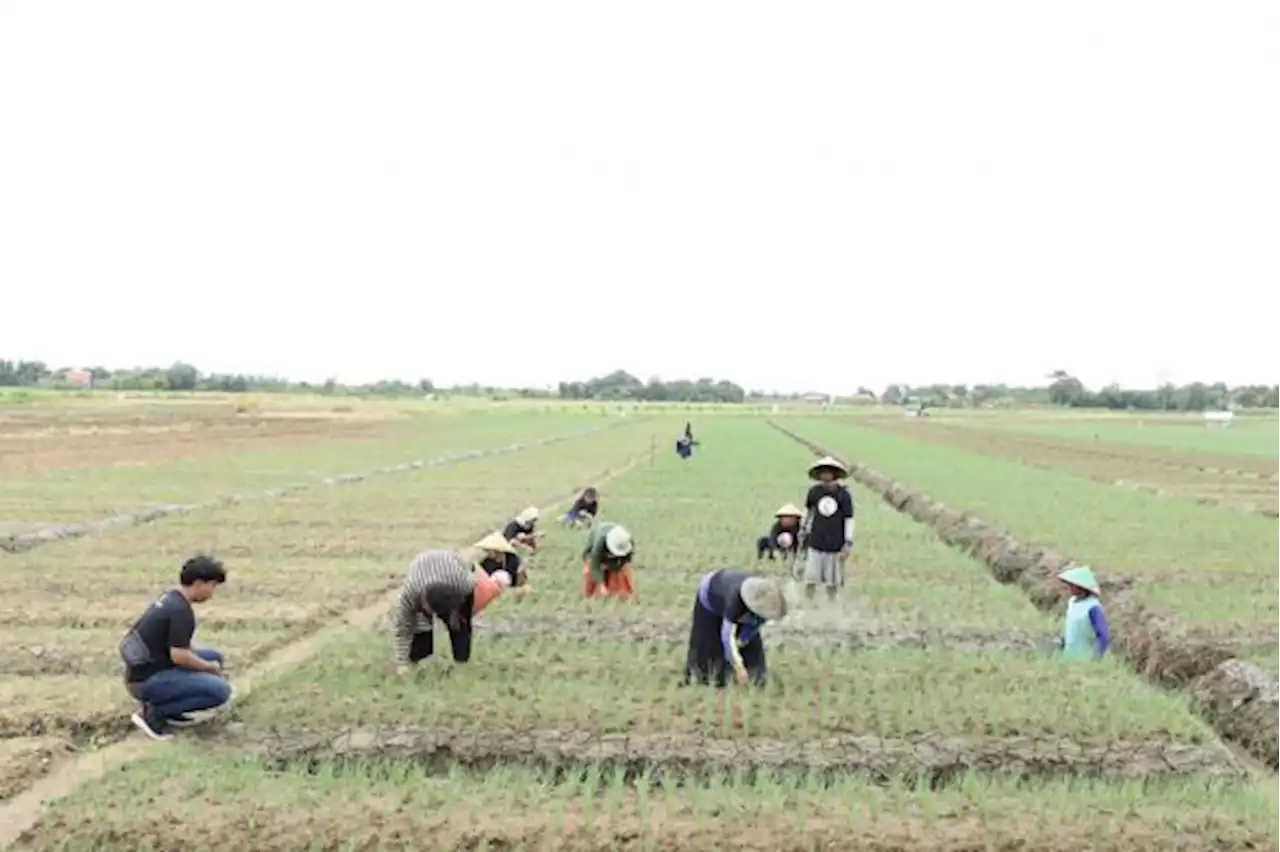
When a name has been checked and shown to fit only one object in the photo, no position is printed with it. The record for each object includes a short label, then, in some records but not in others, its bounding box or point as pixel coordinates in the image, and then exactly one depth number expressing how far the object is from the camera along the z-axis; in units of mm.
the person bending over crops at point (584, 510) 16328
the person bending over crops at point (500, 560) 9844
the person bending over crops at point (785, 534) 13266
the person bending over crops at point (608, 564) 10695
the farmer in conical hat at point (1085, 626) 9391
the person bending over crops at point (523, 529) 13333
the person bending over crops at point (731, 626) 7344
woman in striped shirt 8039
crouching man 7168
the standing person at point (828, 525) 11336
